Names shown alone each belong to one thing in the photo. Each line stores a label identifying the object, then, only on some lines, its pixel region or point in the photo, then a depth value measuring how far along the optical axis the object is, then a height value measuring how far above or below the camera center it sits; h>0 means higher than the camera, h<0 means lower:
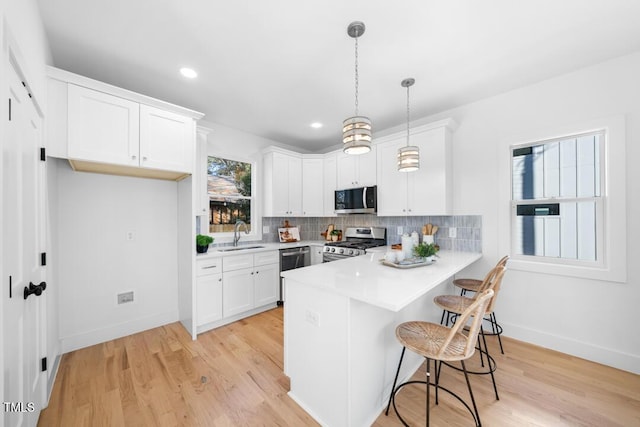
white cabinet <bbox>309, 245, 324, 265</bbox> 3.96 -0.66
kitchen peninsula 1.48 -0.81
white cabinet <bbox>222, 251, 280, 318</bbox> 3.10 -0.91
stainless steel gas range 3.46 -0.48
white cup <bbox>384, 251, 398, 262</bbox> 2.19 -0.40
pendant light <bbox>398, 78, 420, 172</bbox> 2.35 +0.51
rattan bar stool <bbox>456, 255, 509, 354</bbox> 2.53 -0.77
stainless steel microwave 3.64 +0.18
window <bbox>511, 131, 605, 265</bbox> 2.41 +0.12
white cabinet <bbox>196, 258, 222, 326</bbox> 2.84 -0.90
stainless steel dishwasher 3.72 -0.70
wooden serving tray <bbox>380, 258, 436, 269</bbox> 2.10 -0.45
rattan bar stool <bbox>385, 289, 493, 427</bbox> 1.38 -0.79
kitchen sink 3.32 -0.49
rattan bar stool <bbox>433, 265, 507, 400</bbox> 1.92 -0.78
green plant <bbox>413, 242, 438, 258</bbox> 2.23 -0.34
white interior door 1.14 -0.23
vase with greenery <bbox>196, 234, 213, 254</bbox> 3.03 -0.36
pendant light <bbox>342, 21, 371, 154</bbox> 1.74 +0.56
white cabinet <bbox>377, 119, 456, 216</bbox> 3.03 +0.46
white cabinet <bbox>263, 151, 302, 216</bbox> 3.99 +0.48
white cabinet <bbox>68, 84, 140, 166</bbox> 2.07 +0.76
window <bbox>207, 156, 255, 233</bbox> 3.64 +0.32
